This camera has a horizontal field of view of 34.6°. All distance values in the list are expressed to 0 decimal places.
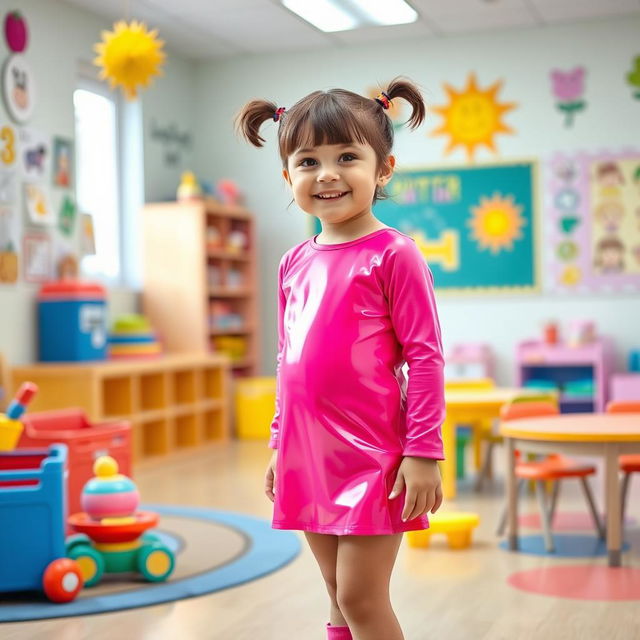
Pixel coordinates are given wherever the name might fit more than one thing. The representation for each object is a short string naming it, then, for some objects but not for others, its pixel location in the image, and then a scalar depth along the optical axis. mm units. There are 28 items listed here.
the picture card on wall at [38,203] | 5977
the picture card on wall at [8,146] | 5773
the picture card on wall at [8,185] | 5758
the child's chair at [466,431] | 5328
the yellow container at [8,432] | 3525
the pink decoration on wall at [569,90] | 7230
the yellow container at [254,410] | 7301
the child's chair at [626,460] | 3936
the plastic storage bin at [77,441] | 3889
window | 6863
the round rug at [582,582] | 3146
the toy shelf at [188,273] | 7160
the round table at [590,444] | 3449
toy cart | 3088
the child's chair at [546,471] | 3797
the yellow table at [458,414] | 4660
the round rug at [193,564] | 3078
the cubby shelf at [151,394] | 5781
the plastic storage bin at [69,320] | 5977
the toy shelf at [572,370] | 6848
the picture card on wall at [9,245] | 5758
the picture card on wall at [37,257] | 5977
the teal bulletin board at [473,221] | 7391
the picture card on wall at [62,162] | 6262
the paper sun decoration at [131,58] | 4316
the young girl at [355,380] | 1664
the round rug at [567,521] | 4188
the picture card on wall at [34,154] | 5961
